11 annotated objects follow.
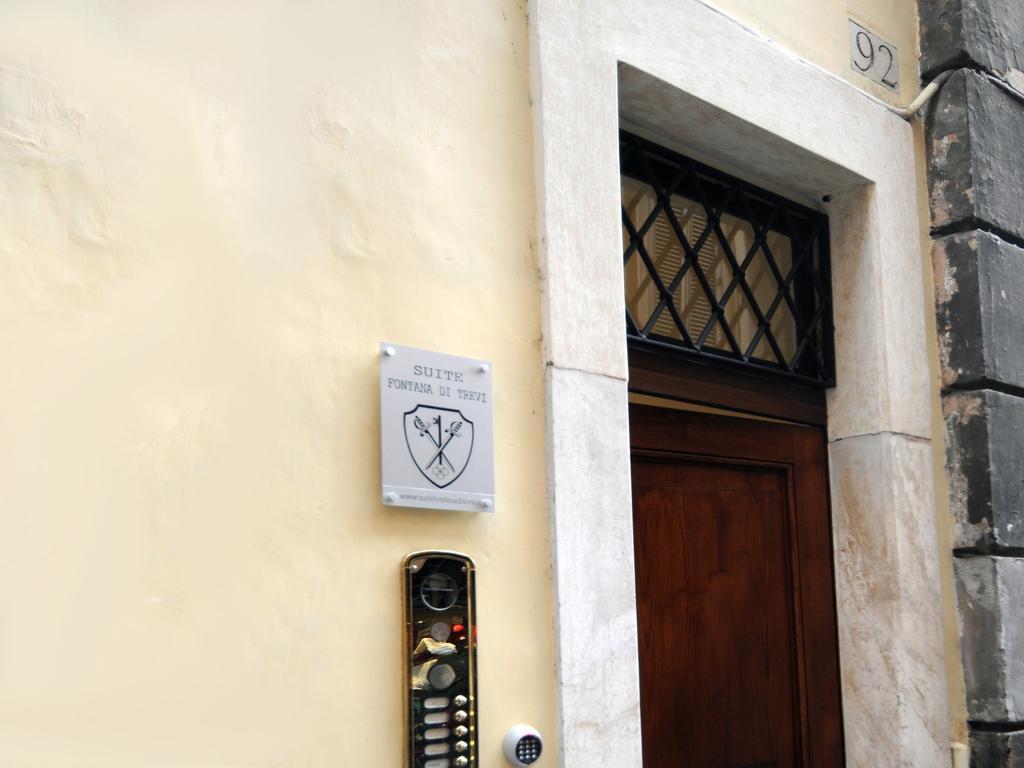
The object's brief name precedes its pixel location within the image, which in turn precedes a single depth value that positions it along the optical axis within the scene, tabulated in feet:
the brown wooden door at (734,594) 12.03
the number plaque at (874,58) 14.11
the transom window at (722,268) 12.32
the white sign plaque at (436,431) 8.95
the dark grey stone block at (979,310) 13.70
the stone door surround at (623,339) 10.00
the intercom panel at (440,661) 8.79
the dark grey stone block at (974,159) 13.98
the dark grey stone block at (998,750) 12.86
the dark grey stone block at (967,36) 14.43
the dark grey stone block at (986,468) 13.39
